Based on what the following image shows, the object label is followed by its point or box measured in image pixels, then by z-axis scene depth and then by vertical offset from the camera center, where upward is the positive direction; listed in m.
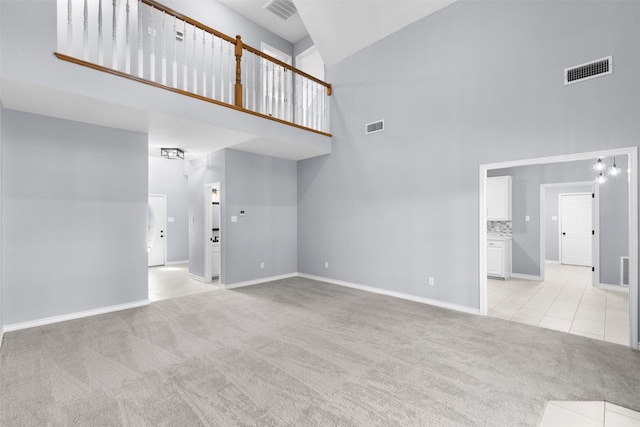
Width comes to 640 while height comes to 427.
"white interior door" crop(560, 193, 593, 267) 8.00 -0.43
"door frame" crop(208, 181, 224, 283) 6.08 -0.30
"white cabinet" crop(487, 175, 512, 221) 6.58 +0.38
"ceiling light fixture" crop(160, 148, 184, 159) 5.57 +1.22
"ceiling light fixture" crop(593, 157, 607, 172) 5.53 +0.95
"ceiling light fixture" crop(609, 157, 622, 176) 5.33 +0.84
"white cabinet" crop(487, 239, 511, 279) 6.31 -1.00
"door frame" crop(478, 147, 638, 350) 3.03 -0.13
